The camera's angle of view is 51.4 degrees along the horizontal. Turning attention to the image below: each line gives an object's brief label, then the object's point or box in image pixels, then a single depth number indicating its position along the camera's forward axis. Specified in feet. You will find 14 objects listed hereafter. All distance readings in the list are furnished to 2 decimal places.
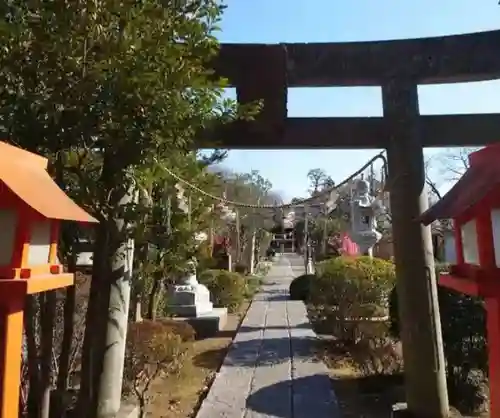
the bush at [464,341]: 17.93
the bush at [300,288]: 52.75
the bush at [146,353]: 18.04
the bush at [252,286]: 58.36
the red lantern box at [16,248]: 6.54
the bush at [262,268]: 101.93
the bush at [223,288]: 46.44
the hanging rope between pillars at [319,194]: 14.74
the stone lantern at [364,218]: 43.96
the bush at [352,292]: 29.43
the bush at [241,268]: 83.97
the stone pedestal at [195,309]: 33.19
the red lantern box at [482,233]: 6.53
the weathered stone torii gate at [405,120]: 15.35
